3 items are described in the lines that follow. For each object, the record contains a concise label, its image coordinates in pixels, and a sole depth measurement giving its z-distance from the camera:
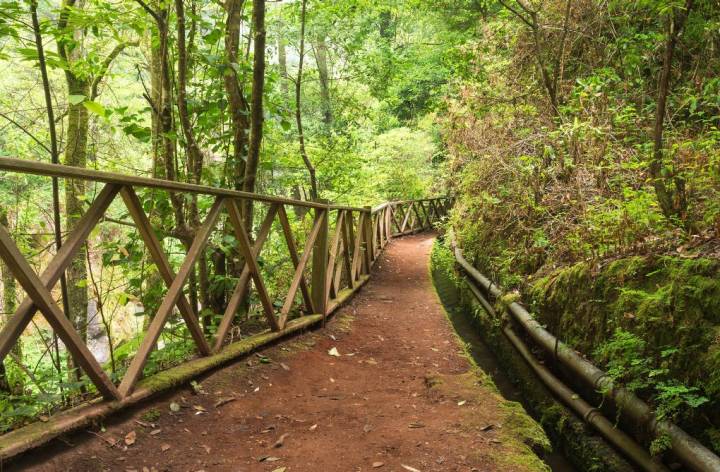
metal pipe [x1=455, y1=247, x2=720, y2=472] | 2.59
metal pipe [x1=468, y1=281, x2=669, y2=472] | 3.13
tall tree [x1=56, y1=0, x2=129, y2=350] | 5.24
